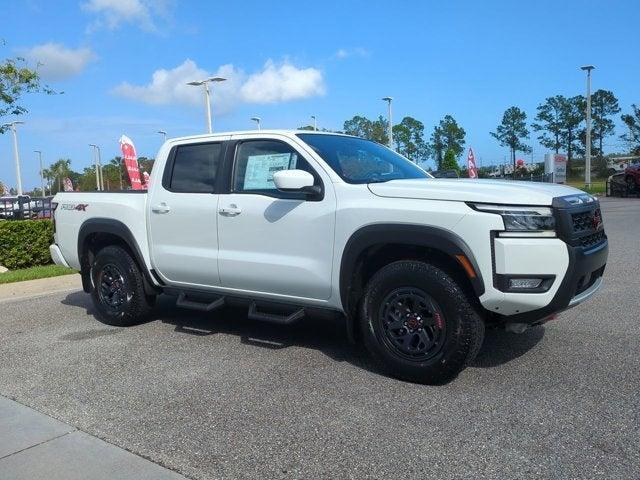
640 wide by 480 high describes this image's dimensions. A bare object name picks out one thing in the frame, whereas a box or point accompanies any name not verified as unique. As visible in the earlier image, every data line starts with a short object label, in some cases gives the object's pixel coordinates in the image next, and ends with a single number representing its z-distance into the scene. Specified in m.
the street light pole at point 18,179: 37.38
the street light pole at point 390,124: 36.28
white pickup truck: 3.99
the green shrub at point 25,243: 11.67
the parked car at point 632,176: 29.53
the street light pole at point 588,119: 36.53
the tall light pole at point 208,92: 23.38
